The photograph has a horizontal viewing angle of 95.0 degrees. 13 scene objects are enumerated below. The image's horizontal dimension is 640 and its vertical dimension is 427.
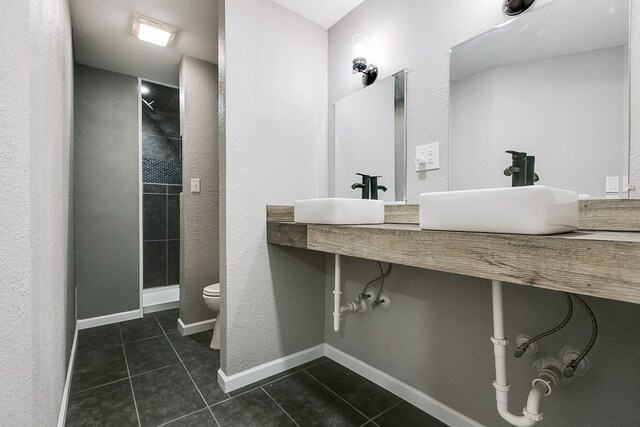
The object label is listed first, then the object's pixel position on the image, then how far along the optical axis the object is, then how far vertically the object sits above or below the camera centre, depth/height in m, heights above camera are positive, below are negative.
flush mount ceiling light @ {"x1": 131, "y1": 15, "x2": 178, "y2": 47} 2.00 +1.28
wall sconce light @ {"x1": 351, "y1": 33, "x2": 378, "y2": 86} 1.77 +0.91
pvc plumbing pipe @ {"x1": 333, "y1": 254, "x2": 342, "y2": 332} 1.54 -0.45
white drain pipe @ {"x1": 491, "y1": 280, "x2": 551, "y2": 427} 0.89 -0.54
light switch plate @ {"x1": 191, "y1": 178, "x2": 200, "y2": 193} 2.45 +0.21
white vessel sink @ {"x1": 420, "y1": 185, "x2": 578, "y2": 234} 0.74 +0.00
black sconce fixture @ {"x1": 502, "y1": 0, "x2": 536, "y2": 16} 1.15 +0.82
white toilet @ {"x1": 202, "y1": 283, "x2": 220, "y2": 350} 2.18 -0.70
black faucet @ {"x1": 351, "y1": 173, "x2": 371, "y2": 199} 1.77 +0.15
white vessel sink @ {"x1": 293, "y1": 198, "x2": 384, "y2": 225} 1.34 -0.01
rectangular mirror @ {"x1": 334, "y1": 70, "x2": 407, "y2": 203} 1.63 +0.44
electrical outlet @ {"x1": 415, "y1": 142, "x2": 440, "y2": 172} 1.45 +0.27
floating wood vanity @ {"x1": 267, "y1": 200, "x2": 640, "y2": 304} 0.58 -0.11
